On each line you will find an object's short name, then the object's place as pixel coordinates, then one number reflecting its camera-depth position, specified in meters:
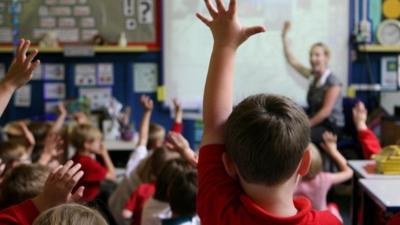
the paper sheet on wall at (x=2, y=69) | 5.30
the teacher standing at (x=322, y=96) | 4.55
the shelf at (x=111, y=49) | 5.05
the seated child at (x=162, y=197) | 2.16
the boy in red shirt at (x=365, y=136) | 2.41
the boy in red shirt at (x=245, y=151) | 1.01
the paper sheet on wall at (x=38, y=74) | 5.31
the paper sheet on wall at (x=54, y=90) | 5.33
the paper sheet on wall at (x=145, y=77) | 5.25
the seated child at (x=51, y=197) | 1.25
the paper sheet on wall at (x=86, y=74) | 5.27
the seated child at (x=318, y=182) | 2.53
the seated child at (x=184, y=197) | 1.94
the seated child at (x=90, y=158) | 2.91
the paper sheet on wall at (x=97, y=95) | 5.28
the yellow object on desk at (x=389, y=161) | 1.83
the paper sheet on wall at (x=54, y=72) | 5.29
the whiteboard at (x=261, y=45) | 5.07
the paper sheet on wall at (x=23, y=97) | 5.36
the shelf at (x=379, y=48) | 5.01
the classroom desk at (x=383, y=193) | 1.48
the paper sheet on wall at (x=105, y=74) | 5.27
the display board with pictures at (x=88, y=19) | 5.16
